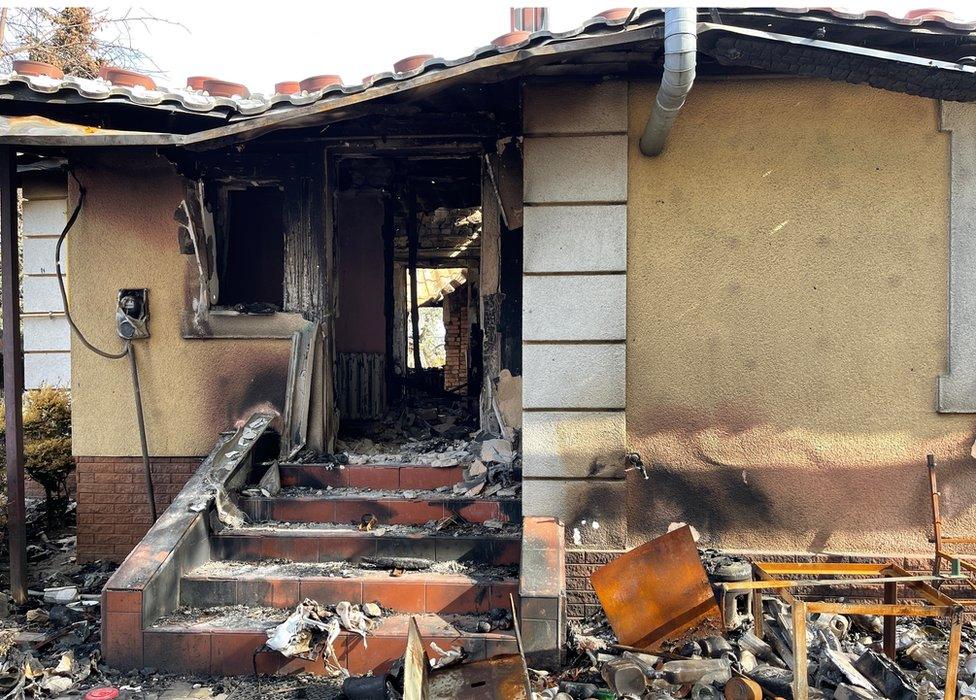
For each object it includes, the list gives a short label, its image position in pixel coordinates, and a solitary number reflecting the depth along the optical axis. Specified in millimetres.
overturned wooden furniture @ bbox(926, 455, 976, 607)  4445
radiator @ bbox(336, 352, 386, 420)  9414
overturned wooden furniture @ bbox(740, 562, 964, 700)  3732
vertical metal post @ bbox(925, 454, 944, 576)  4547
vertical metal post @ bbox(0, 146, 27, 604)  5891
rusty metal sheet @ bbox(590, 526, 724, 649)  4617
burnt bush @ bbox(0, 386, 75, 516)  7684
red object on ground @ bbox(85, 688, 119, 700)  4289
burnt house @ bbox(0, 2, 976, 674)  4703
